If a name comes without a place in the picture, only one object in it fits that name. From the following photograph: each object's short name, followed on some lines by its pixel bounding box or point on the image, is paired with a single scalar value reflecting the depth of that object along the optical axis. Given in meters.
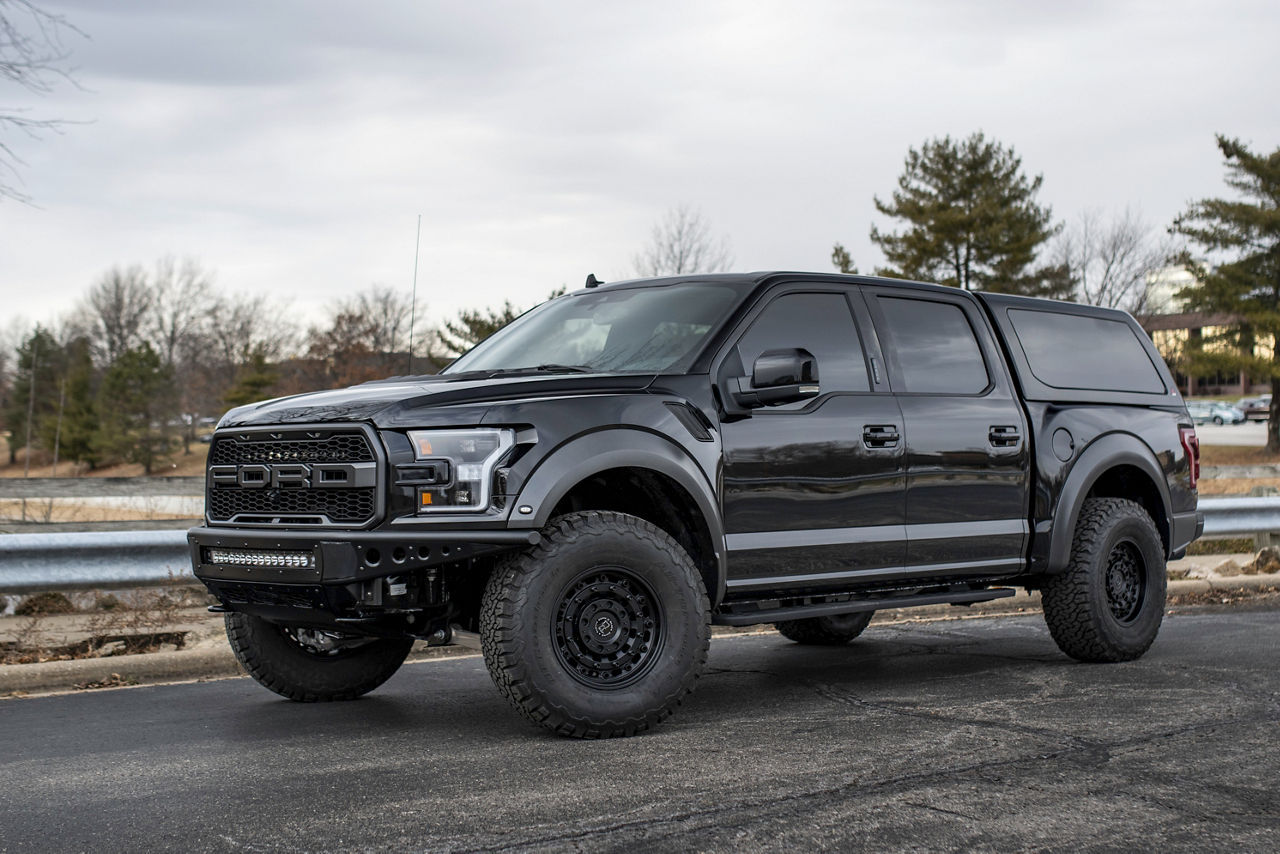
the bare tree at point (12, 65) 12.95
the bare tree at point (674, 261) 40.25
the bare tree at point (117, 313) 79.00
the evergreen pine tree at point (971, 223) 46.22
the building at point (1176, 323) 46.03
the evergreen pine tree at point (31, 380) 68.94
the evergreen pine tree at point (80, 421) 62.75
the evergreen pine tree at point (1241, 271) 44.12
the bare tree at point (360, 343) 52.41
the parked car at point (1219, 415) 78.12
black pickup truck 4.91
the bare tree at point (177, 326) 78.19
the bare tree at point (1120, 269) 51.06
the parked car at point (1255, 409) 79.62
